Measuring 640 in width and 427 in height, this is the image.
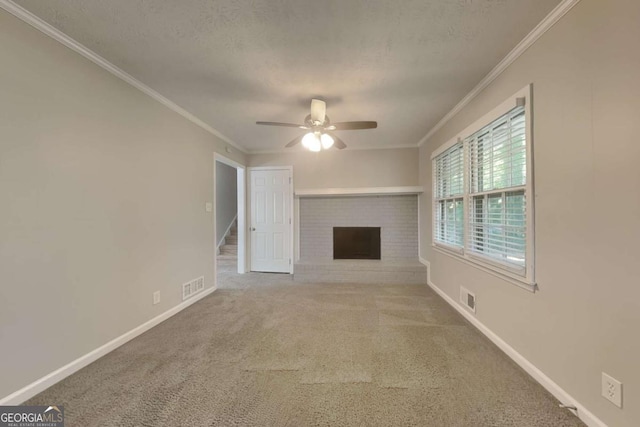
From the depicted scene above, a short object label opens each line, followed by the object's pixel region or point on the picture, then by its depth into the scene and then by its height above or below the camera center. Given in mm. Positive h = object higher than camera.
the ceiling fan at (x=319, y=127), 2549 +928
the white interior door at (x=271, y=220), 4758 -135
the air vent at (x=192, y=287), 3038 -968
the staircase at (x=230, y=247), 5689 -844
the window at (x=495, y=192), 1828 +187
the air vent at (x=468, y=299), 2555 -958
